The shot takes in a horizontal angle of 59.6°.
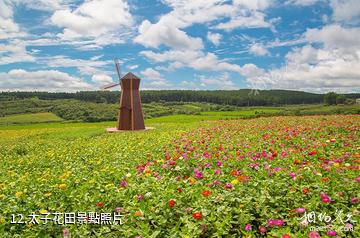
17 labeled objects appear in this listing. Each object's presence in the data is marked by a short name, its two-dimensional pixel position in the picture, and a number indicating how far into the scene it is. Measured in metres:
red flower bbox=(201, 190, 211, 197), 4.20
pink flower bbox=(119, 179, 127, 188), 5.15
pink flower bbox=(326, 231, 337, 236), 3.25
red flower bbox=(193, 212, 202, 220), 3.69
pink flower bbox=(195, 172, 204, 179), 5.37
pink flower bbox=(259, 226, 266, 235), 3.56
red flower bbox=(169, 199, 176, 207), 4.05
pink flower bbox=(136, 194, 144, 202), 4.48
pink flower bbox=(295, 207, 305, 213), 3.75
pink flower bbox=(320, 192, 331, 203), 3.93
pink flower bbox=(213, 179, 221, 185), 4.85
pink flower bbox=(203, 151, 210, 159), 6.91
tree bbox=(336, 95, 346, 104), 48.91
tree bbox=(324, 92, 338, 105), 49.83
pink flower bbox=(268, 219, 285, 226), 3.57
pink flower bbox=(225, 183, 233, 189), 4.56
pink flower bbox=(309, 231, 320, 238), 3.09
